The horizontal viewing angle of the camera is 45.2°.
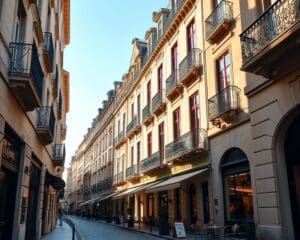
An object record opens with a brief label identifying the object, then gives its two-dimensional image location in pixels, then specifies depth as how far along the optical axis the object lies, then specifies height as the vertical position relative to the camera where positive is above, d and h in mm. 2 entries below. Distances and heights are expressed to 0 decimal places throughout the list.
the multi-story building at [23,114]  9000 +3193
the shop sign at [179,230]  15154 -600
